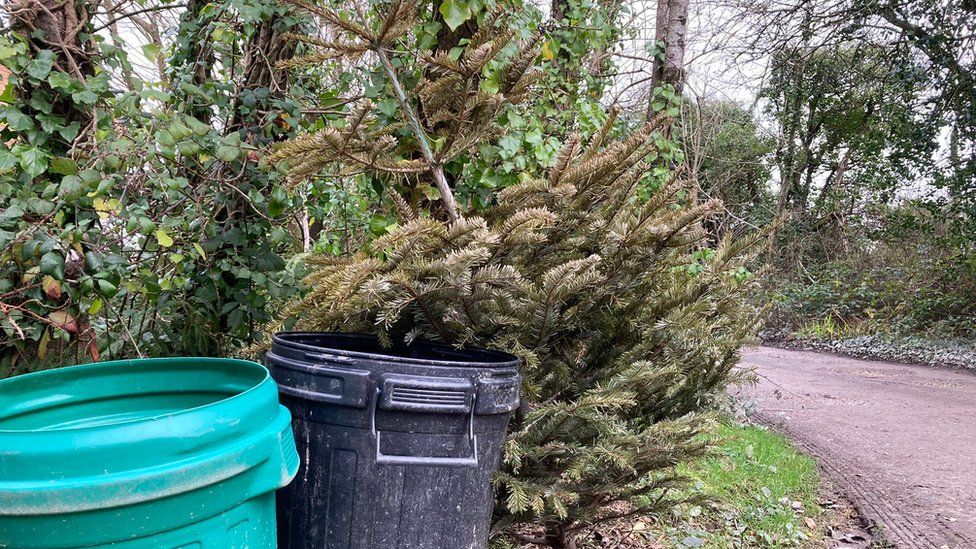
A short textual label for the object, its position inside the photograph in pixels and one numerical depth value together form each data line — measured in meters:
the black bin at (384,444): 1.52
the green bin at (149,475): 1.02
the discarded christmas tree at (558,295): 1.79
